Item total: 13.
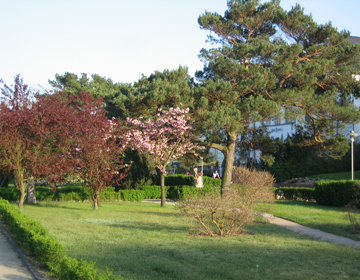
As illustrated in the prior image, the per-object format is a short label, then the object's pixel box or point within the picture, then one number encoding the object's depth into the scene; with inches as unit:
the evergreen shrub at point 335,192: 723.4
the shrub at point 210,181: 1138.9
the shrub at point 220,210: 365.7
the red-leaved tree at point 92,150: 650.8
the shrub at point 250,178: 783.0
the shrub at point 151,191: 1021.2
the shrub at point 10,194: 864.9
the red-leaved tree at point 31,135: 607.2
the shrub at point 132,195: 957.8
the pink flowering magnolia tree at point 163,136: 771.4
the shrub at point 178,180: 1238.9
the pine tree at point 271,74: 753.0
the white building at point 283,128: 1768.0
